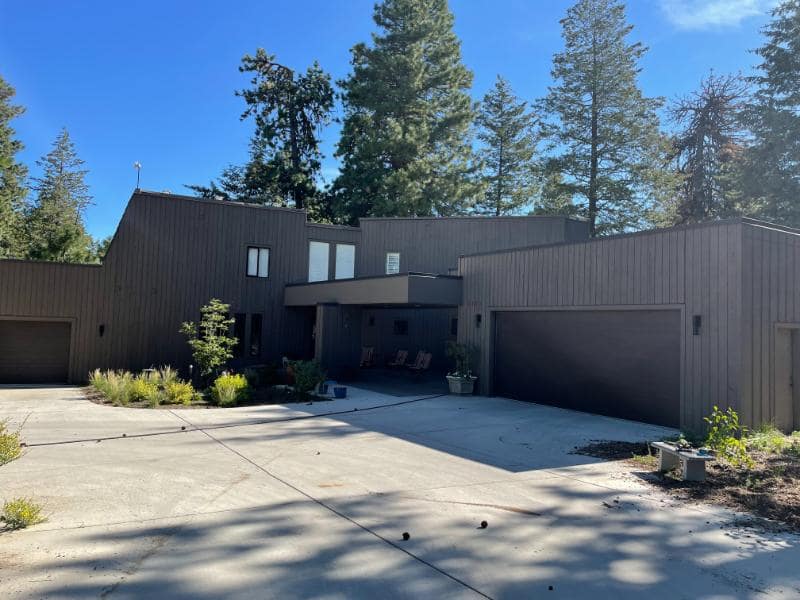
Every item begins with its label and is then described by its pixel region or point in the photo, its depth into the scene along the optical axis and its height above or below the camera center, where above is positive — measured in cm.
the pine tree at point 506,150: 3488 +1166
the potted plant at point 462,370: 1401 -88
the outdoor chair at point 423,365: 1947 -109
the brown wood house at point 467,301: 936 +78
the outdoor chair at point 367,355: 2109 -89
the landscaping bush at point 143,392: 1262 -156
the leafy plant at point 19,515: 453 -158
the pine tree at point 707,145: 2744 +997
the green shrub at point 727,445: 659 -122
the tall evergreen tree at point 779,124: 2175 +865
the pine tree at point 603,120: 2708 +1079
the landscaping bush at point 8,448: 452 -105
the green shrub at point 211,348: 1454 -57
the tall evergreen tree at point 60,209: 2769 +722
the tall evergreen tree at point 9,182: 2856 +716
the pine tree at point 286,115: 3444 +1323
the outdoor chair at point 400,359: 2082 -98
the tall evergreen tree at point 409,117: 3005 +1207
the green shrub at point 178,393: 1288 -158
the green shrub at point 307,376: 1354 -112
